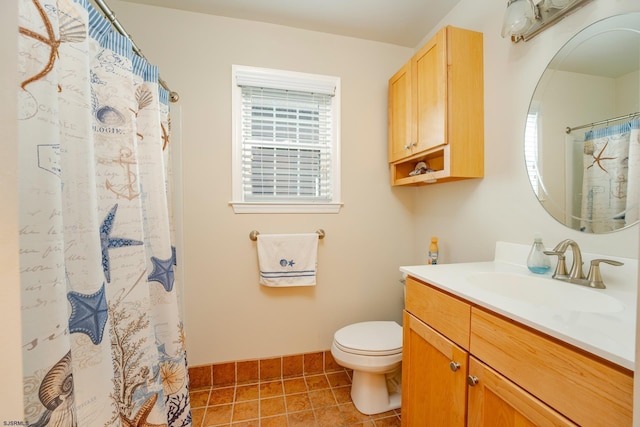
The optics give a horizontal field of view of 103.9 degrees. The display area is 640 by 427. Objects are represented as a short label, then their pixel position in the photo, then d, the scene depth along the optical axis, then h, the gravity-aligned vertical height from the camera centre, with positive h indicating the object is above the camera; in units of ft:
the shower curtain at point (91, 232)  1.77 -0.23
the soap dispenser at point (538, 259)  3.34 -0.73
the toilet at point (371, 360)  4.45 -2.76
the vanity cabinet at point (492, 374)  1.65 -1.46
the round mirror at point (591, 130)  2.73 +0.93
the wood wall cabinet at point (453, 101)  4.18 +1.79
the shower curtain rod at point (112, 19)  2.81 +2.30
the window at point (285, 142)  5.46 +1.48
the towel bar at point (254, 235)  5.47 -0.62
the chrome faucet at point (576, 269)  2.78 -0.76
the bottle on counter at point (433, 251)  5.10 -0.93
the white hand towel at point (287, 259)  5.45 -1.15
